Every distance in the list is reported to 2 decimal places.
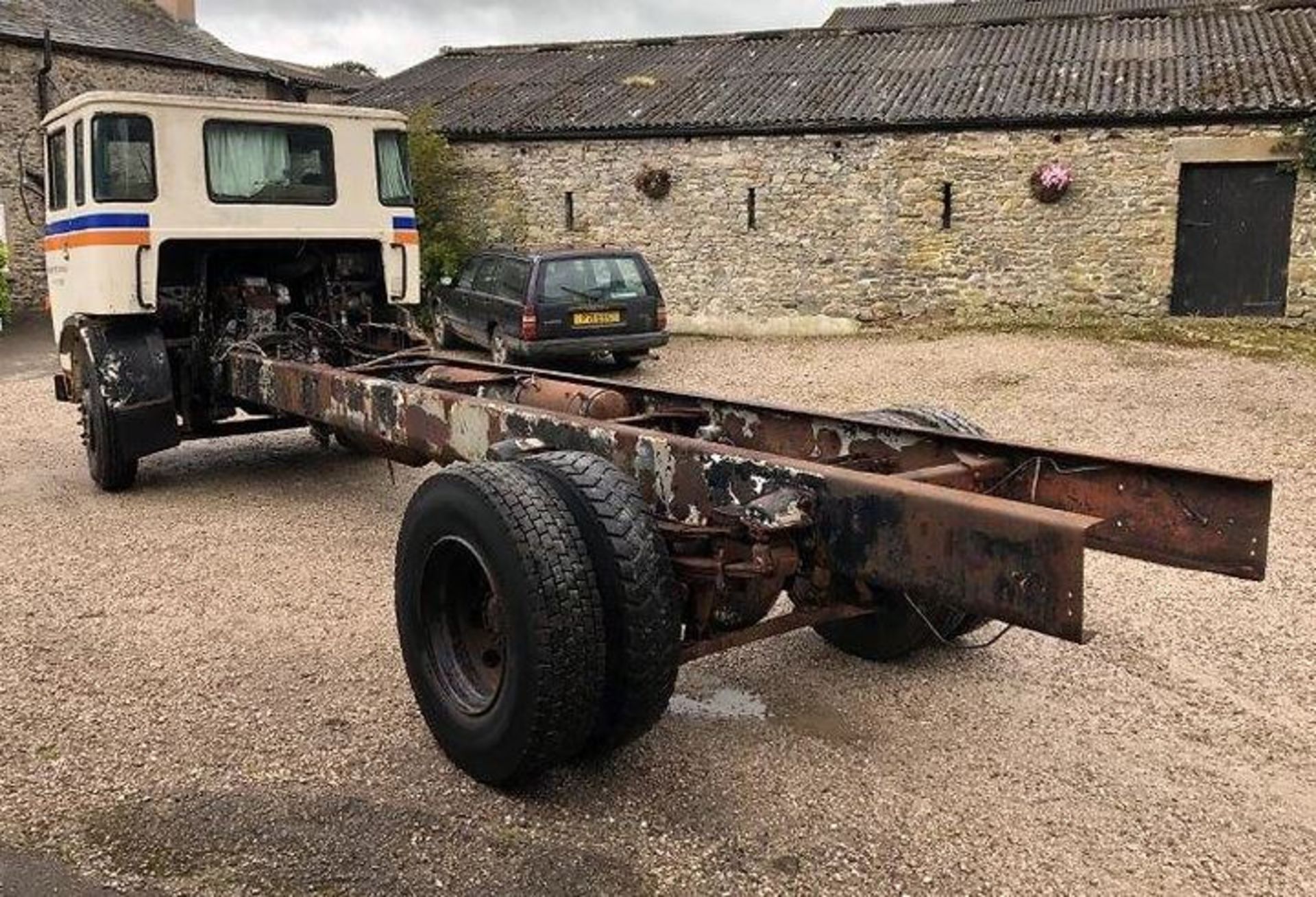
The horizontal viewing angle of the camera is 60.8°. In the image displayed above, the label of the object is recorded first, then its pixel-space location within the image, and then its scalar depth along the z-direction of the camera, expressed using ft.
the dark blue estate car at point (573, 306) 44.42
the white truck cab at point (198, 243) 23.38
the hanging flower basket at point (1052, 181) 52.26
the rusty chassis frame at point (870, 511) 8.70
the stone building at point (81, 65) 65.67
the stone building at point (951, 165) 50.83
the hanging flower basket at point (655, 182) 59.47
